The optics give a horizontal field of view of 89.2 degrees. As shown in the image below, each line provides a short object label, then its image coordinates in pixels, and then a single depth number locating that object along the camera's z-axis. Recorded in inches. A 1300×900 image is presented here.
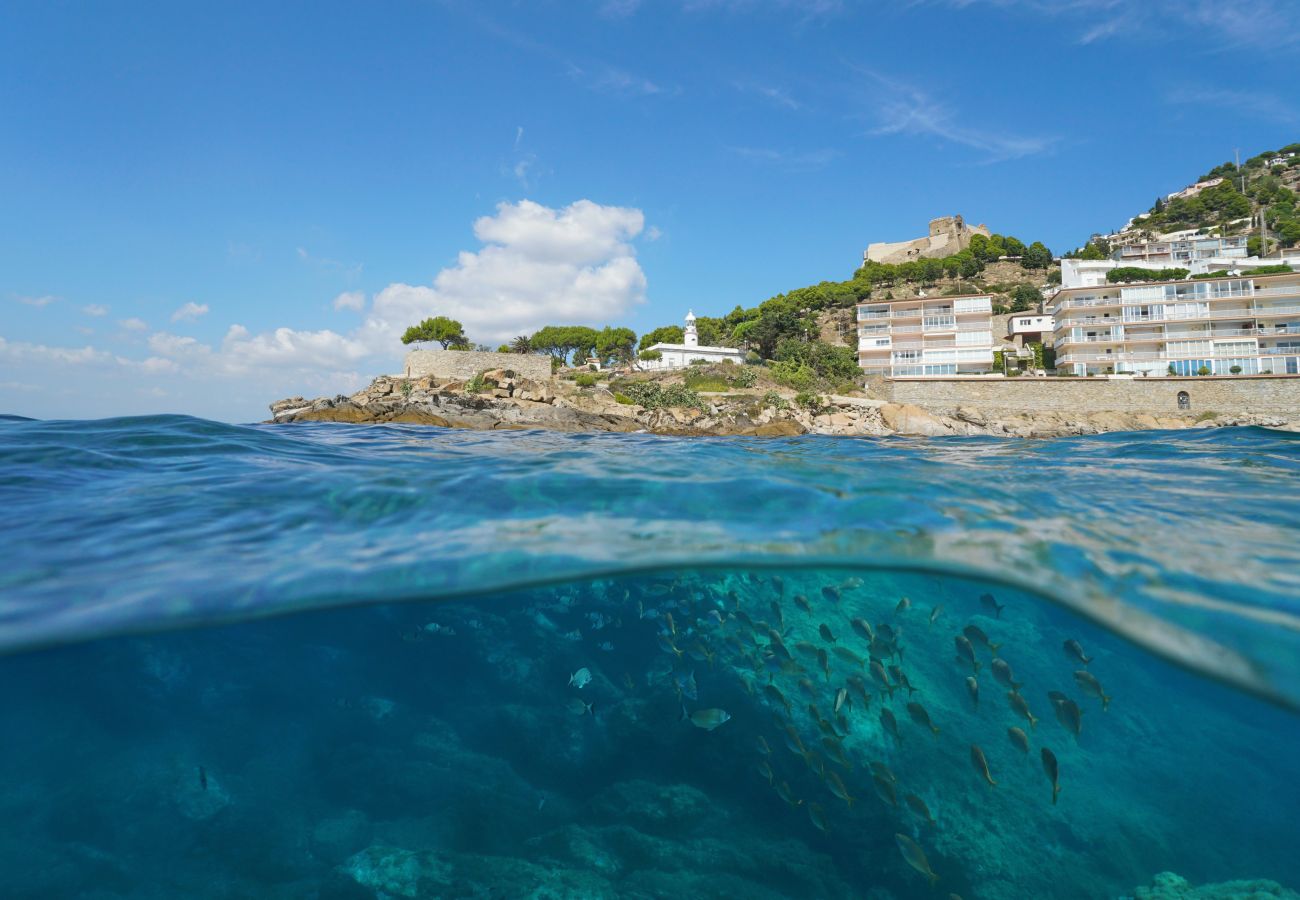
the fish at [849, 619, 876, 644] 207.8
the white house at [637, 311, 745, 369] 2854.3
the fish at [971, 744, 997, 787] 166.5
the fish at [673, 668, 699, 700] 273.5
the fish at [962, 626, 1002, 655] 185.3
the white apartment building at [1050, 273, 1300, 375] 2182.6
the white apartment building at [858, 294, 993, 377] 2586.1
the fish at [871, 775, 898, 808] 171.6
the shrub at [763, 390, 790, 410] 1780.3
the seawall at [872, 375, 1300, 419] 1852.9
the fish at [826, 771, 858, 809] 177.8
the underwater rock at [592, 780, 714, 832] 235.6
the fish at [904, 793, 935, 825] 174.2
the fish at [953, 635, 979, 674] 182.5
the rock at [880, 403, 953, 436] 1805.0
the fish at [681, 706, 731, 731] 185.6
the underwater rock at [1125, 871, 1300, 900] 221.3
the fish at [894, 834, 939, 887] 155.4
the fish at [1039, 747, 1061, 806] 151.4
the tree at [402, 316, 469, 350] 2832.2
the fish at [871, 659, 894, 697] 195.5
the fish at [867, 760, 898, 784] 182.8
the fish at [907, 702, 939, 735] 189.2
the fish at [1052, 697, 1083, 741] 155.6
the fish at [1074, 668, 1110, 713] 168.6
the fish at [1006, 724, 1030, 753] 165.0
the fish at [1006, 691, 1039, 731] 169.8
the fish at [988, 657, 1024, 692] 179.0
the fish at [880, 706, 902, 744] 194.7
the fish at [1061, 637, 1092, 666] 184.2
